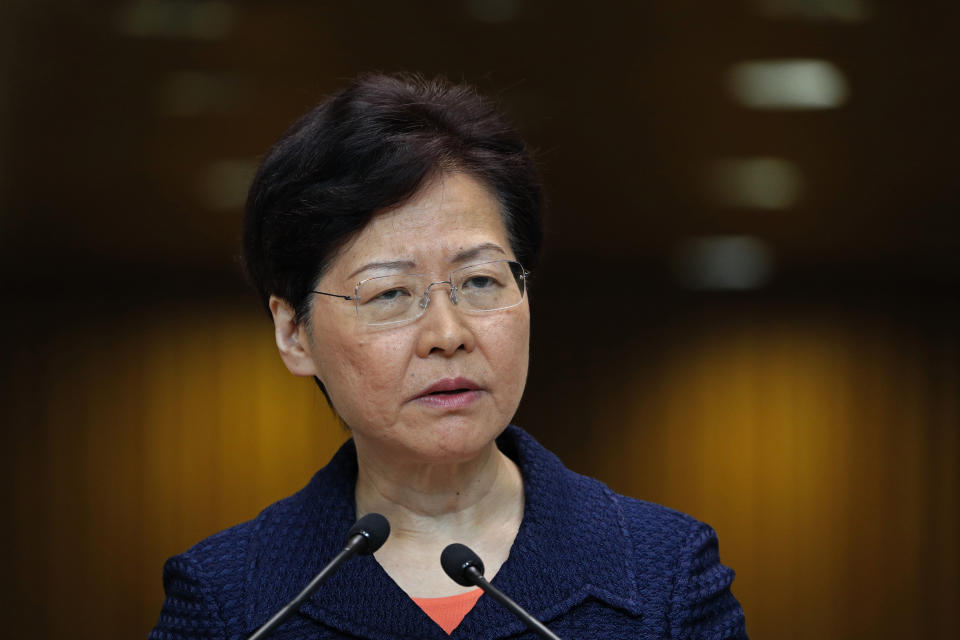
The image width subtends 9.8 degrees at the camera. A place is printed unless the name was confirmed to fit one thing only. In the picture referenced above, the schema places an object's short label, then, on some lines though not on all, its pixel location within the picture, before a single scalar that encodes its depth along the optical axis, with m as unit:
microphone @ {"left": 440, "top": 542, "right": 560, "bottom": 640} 3.54
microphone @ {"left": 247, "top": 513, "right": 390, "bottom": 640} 3.53
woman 3.66
